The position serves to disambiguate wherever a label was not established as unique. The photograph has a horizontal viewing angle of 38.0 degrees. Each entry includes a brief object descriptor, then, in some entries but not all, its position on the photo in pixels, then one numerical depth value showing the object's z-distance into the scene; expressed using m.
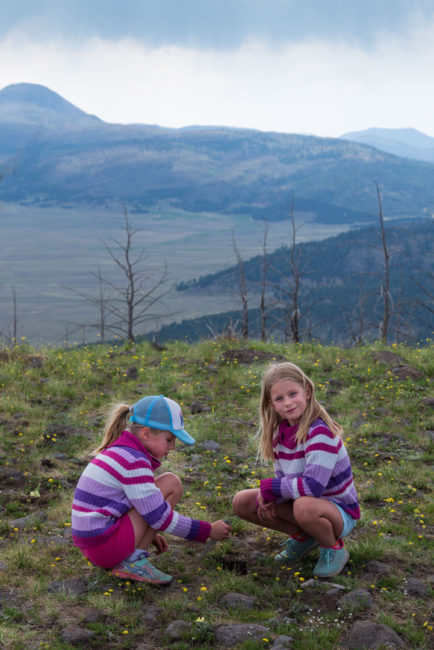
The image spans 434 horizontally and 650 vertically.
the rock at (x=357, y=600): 3.53
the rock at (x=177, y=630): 3.25
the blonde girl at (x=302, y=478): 3.77
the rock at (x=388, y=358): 9.27
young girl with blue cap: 3.60
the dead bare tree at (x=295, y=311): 14.52
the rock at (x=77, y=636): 3.20
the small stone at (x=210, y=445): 6.58
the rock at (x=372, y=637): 3.15
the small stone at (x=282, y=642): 3.13
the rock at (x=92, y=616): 3.39
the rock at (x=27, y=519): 4.80
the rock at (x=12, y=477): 5.67
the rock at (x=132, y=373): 9.15
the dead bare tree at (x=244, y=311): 13.37
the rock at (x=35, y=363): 9.45
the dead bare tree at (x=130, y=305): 14.72
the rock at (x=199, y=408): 7.82
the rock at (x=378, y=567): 3.98
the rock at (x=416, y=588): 3.72
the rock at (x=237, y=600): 3.58
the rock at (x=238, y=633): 3.22
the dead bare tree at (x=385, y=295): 14.90
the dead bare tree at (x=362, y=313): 21.12
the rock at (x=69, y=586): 3.71
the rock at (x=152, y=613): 3.43
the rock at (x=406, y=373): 8.66
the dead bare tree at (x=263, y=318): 14.64
